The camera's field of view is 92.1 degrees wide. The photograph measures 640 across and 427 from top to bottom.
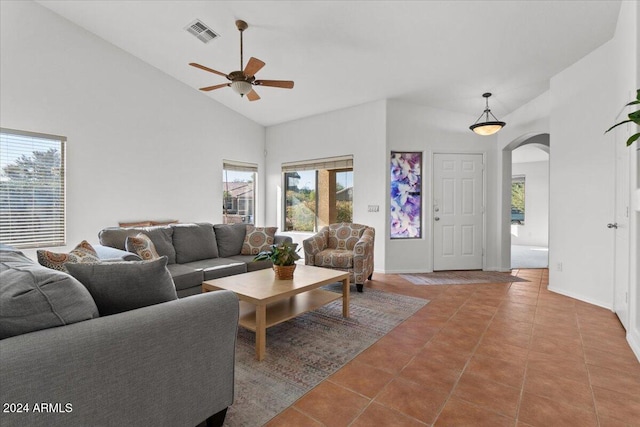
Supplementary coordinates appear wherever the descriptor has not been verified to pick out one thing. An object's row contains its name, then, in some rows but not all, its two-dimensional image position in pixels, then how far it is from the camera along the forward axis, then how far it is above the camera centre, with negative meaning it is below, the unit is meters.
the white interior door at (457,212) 5.18 +0.01
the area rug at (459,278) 4.43 -0.99
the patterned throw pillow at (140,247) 3.04 -0.36
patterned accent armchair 3.83 -0.52
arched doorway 8.03 +0.19
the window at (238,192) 5.87 +0.39
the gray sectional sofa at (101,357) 0.96 -0.53
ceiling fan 3.09 +1.39
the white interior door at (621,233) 2.70 -0.19
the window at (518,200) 8.92 +0.36
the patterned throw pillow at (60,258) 1.77 -0.29
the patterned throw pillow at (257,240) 4.27 -0.40
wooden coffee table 2.22 -0.64
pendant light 4.32 +1.22
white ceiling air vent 3.59 +2.16
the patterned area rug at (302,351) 1.75 -1.06
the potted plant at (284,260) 2.77 -0.44
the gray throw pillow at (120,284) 1.38 -0.33
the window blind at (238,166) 5.83 +0.89
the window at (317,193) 5.50 +0.36
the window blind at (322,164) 5.36 +0.88
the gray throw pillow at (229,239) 4.21 -0.38
